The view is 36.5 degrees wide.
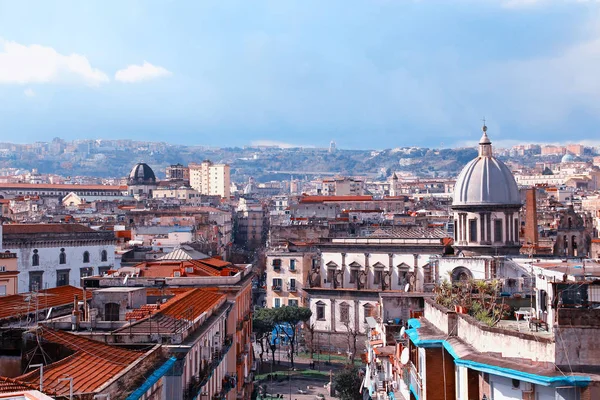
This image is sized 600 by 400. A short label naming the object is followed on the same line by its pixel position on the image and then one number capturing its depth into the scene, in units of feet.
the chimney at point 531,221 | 248.26
